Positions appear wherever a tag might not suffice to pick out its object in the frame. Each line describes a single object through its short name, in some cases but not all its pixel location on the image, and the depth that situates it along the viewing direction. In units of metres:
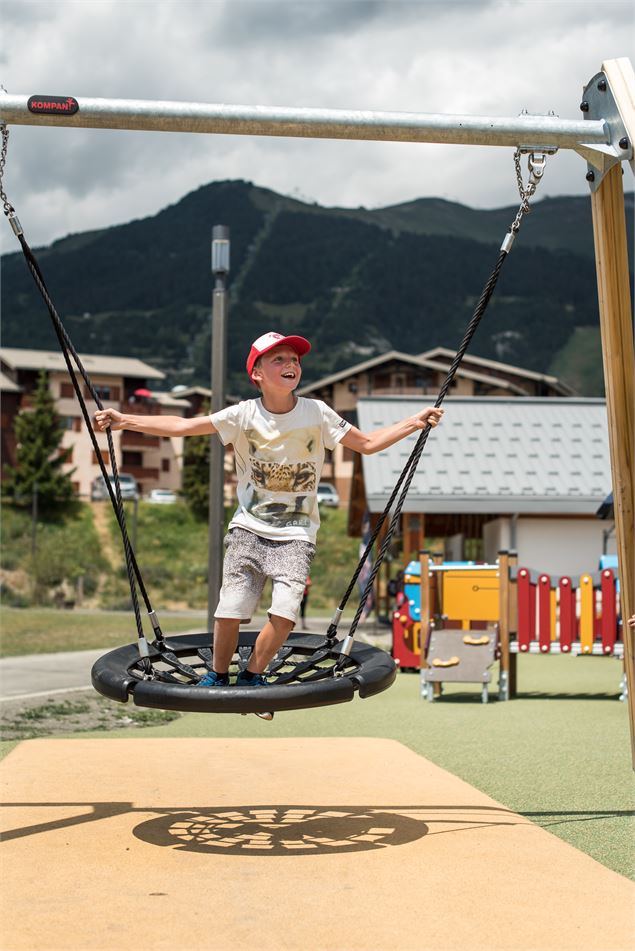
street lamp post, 13.28
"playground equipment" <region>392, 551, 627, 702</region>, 11.73
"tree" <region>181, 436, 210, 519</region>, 58.53
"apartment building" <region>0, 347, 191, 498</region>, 65.94
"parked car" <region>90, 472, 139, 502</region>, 60.44
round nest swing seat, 4.66
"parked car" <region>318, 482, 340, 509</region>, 60.74
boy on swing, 5.31
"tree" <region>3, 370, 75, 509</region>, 56.47
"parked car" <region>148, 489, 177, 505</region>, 63.72
